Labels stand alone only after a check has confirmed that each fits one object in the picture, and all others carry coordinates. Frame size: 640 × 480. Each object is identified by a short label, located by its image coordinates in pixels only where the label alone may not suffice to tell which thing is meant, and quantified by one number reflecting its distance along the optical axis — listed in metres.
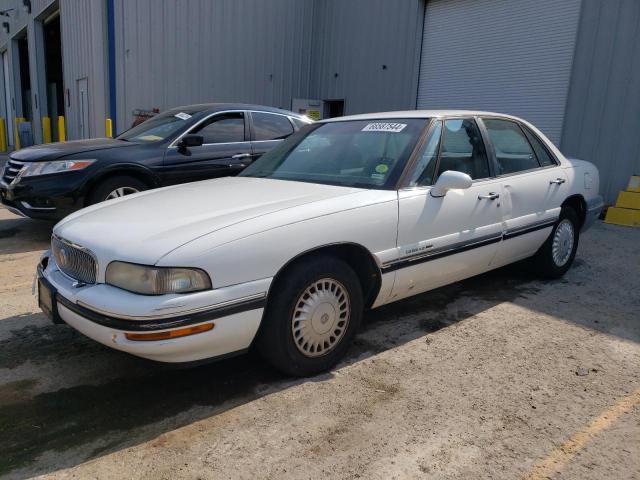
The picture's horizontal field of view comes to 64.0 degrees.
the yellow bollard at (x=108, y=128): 11.92
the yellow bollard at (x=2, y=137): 20.01
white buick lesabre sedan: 2.32
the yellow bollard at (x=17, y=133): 19.98
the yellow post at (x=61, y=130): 14.38
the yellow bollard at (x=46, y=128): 17.75
